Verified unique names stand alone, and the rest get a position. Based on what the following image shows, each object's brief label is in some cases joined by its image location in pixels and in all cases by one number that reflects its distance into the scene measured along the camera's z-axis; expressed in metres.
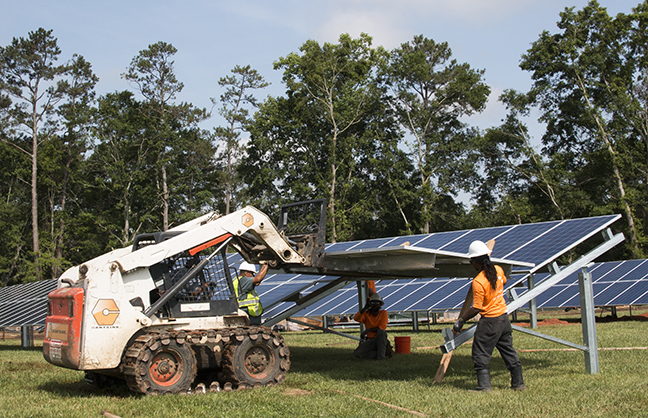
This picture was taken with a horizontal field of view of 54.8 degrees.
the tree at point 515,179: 43.88
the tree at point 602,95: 41.44
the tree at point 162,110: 48.75
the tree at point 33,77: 47.19
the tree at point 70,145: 50.60
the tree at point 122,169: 48.59
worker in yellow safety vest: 10.34
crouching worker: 13.80
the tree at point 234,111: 50.75
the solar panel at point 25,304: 19.14
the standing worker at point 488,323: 8.65
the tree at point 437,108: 47.06
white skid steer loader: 8.43
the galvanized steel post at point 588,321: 9.87
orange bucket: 14.80
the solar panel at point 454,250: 12.43
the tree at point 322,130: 46.53
